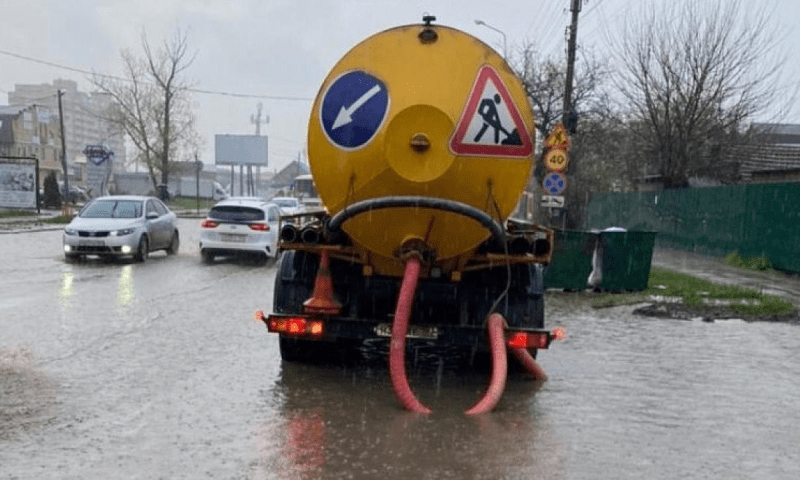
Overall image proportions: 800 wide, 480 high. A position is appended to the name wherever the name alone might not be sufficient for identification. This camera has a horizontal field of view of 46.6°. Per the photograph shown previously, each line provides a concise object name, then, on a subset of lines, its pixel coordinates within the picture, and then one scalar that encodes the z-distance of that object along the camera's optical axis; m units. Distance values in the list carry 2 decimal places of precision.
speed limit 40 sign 19.17
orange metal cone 7.94
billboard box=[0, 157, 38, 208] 39.66
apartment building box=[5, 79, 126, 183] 162.12
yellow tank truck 7.13
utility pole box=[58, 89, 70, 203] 57.38
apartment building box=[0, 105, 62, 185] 102.88
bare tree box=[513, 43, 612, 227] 38.91
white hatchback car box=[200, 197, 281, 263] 21.30
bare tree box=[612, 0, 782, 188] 31.86
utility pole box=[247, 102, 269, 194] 98.88
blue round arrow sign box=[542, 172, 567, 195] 20.33
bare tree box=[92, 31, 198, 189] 63.31
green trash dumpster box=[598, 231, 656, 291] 16.12
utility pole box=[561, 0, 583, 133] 27.48
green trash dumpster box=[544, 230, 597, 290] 16.09
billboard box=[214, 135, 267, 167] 101.69
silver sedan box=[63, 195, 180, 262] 20.12
